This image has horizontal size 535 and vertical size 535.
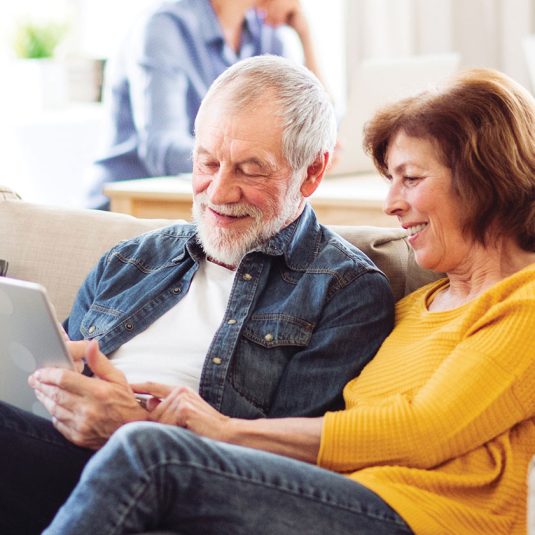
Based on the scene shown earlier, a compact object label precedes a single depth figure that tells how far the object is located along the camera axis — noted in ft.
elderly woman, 5.65
